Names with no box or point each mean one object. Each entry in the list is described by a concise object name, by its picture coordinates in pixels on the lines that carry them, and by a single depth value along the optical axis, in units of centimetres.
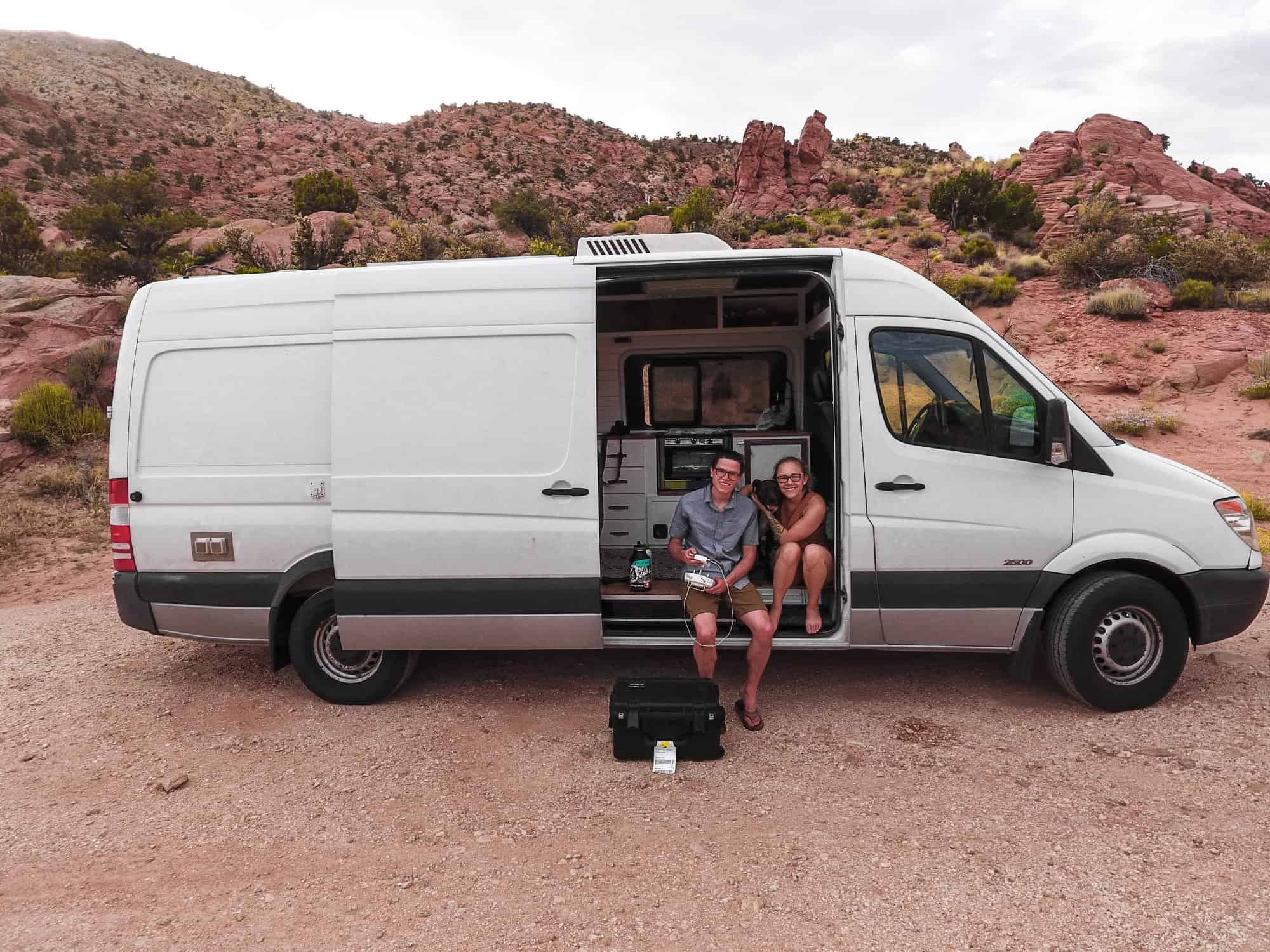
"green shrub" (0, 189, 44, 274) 2366
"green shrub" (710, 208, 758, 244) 2972
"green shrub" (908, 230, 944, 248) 2584
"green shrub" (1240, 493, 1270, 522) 898
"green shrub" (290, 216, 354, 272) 2428
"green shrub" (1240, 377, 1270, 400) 1376
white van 410
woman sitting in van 431
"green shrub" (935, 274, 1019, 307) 1914
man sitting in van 421
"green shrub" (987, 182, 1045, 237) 2680
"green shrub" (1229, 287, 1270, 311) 1706
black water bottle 471
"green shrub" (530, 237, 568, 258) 2577
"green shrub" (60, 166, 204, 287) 2114
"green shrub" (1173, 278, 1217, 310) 1736
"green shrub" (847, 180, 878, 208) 3556
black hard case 384
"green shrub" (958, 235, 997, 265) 2323
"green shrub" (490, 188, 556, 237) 3488
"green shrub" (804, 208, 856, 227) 3177
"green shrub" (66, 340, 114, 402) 1335
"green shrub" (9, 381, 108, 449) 1179
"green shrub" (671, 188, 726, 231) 3134
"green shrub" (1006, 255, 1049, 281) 2095
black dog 529
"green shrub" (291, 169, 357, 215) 3444
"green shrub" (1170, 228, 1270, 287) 1847
